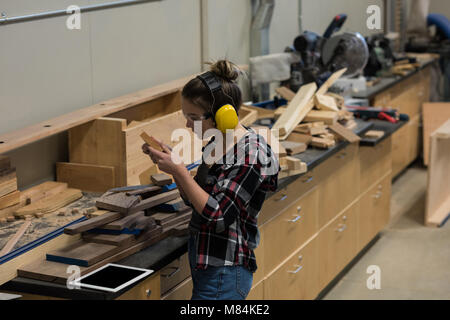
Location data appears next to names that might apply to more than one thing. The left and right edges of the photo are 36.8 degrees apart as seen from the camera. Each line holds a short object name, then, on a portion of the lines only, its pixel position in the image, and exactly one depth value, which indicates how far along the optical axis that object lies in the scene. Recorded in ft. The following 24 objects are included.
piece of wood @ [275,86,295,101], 14.79
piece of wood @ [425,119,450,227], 17.19
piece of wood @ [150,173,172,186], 9.26
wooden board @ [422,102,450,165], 22.16
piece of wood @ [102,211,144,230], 8.25
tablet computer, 7.31
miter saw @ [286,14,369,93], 14.82
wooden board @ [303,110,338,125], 13.53
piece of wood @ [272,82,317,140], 12.88
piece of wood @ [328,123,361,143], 13.33
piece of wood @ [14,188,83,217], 9.15
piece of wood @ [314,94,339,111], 13.97
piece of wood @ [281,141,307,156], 12.30
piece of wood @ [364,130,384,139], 14.39
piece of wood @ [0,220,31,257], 7.90
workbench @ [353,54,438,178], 19.44
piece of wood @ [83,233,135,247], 8.12
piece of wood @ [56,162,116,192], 10.20
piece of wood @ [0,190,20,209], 9.00
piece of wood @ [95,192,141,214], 8.42
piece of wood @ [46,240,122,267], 7.75
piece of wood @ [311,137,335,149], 12.78
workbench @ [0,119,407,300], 8.14
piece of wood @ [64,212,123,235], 7.88
